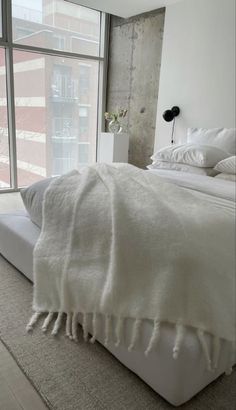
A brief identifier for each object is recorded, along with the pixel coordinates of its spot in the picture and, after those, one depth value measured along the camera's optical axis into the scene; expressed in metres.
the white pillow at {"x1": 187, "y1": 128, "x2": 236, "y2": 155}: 2.76
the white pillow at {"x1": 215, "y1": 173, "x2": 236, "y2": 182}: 2.26
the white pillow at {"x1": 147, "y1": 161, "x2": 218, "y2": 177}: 2.50
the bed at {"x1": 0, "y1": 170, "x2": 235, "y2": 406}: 1.10
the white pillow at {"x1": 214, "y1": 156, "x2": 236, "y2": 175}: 2.29
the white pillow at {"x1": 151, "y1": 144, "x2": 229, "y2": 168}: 2.46
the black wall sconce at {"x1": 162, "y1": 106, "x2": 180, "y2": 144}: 3.71
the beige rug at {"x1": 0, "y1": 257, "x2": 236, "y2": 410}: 1.21
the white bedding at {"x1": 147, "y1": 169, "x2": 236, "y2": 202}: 1.87
